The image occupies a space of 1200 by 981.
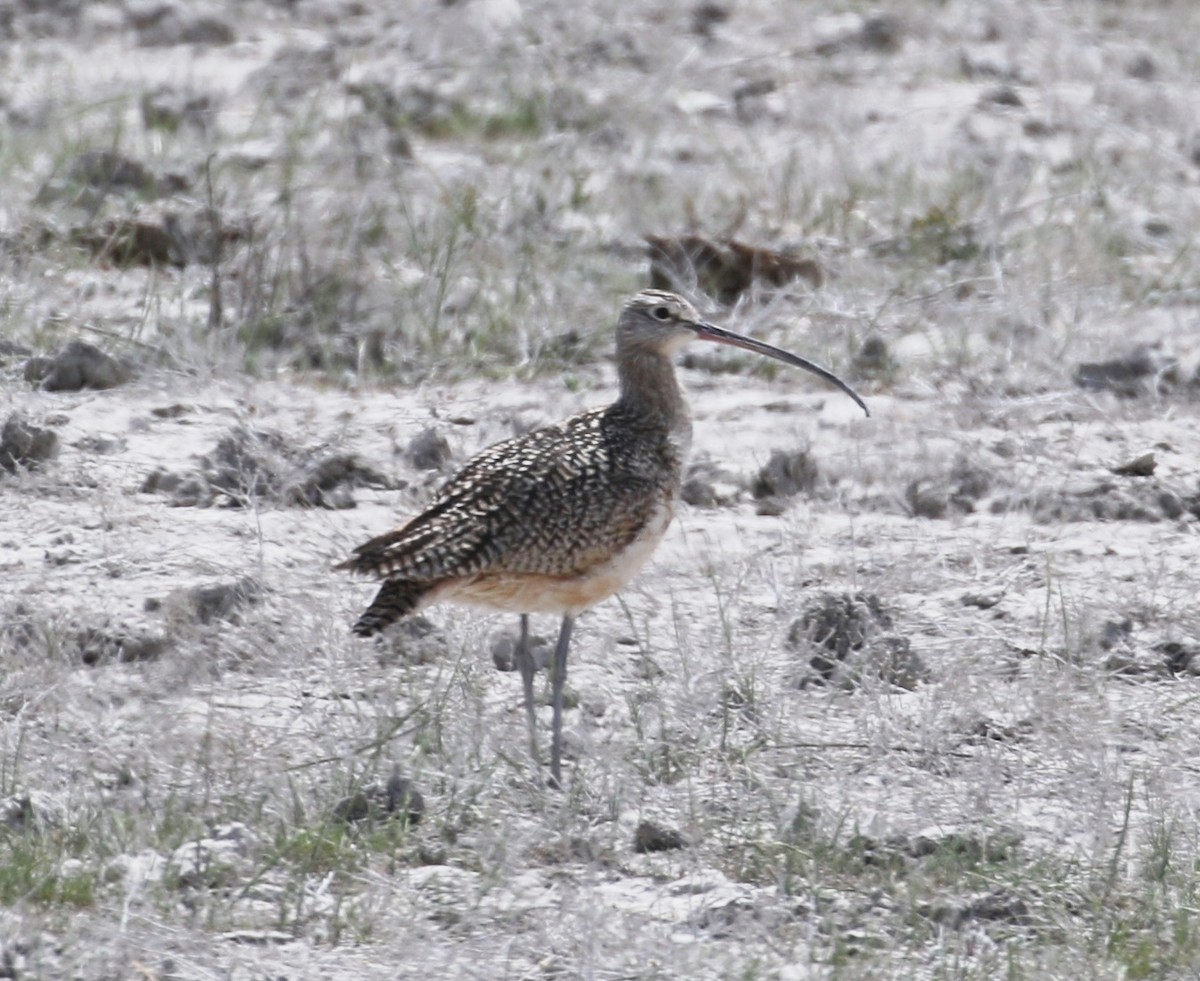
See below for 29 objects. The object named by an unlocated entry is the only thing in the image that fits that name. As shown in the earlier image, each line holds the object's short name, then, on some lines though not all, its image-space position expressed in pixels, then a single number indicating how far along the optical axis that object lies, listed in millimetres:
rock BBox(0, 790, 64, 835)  9500
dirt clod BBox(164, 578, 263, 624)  11766
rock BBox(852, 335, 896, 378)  16281
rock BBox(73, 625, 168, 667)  11516
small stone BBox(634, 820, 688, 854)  10031
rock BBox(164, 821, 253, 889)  9211
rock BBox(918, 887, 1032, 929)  9430
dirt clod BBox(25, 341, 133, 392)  14617
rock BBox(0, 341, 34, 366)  14914
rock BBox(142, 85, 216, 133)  20859
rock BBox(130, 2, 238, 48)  24062
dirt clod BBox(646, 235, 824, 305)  17422
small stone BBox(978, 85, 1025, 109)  23094
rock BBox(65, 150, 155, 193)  18453
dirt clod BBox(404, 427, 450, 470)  14219
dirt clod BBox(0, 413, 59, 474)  13352
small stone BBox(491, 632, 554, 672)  12172
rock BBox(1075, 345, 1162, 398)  16047
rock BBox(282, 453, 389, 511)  13641
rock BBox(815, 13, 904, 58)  25141
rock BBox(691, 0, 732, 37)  25902
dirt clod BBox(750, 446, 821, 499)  14437
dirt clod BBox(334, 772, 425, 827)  9914
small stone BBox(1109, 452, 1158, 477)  14492
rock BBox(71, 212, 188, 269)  17234
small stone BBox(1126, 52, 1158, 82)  24514
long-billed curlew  10586
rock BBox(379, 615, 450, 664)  11891
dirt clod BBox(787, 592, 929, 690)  11891
